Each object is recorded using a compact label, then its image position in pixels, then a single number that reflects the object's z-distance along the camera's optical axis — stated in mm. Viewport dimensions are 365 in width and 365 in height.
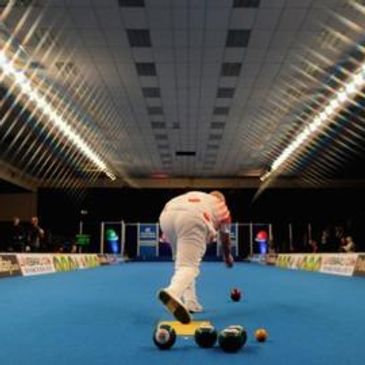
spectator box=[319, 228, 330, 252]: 23538
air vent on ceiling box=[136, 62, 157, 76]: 13162
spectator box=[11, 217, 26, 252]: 15242
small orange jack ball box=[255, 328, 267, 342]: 3559
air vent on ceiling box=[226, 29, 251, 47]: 11367
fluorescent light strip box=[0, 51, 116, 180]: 13105
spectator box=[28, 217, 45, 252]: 16688
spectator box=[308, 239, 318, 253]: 23188
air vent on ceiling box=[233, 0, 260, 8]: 10062
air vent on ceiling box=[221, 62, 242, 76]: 13211
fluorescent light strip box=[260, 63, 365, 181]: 13720
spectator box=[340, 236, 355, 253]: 17258
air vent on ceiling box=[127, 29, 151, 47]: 11281
